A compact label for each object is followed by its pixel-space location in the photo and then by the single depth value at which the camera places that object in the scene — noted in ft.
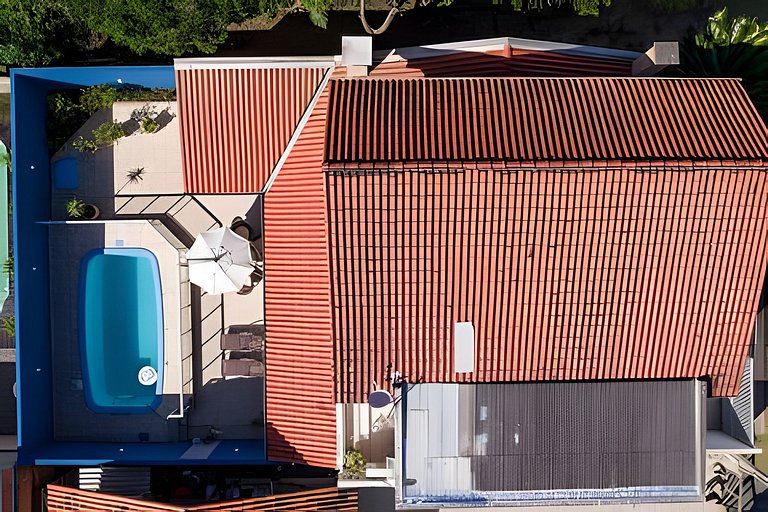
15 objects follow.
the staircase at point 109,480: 57.52
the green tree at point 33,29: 56.03
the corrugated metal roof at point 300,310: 51.39
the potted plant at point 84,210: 59.36
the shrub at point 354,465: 50.31
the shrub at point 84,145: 59.52
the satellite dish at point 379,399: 45.24
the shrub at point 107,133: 59.16
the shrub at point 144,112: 60.23
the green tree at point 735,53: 54.75
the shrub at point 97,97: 58.75
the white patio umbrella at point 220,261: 54.70
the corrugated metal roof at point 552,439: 46.80
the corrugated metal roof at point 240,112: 53.62
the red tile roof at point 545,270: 41.52
